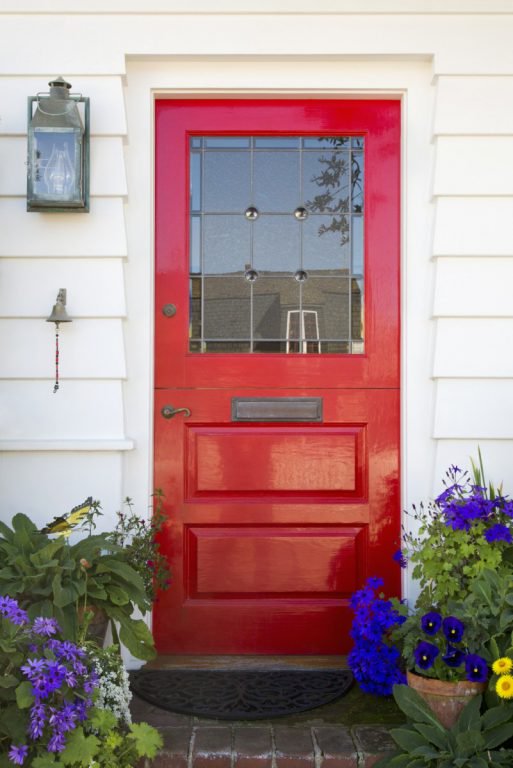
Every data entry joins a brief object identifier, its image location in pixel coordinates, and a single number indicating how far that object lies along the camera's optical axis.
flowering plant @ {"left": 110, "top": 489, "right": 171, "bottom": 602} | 2.98
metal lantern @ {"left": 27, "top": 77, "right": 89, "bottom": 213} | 3.00
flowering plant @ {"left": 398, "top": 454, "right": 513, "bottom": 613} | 2.69
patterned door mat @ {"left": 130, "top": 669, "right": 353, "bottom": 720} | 2.76
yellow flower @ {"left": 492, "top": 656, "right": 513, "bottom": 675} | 2.33
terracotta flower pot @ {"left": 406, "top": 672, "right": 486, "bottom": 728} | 2.43
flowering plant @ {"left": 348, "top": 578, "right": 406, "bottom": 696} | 2.85
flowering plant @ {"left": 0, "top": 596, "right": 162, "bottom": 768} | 2.09
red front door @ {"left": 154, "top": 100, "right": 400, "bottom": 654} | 3.29
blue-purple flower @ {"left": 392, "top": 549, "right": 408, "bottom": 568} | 2.97
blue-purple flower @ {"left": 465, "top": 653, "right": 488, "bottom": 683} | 2.36
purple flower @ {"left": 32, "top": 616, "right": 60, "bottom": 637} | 2.21
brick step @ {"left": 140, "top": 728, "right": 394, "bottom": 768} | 2.45
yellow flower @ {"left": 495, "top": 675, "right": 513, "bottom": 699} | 2.28
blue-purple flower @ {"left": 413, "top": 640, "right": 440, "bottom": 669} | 2.44
